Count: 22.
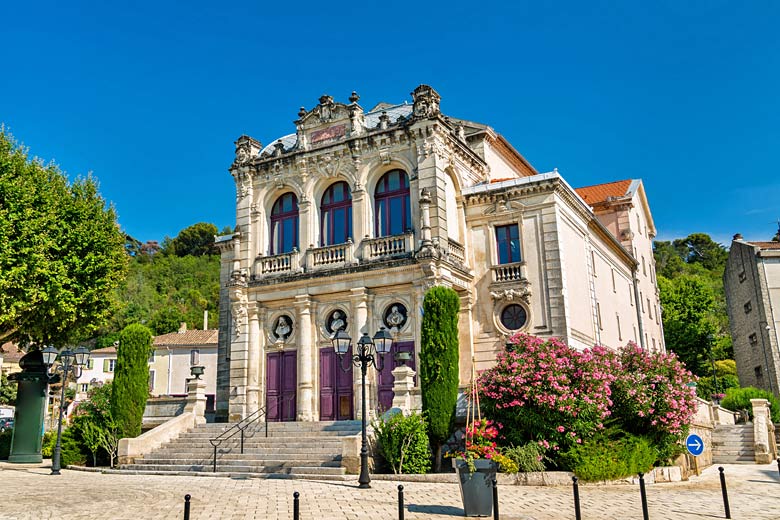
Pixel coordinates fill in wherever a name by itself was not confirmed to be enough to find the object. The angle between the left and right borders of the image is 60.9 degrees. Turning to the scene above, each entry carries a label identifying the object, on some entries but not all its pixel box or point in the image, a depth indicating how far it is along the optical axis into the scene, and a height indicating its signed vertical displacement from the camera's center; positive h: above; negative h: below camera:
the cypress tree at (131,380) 21.80 +1.85
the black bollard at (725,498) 10.92 -1.25
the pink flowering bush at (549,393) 16.16 +0.77
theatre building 23.06 +6.33
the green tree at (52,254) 22.03 +6.35
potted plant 11.08 -0.89
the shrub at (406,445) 16.95 -0.39
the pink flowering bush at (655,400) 17.22 +0.55
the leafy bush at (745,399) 30.30 +0.93
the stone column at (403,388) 18.67 +1.15
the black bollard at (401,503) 9.53 -1.03
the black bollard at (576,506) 9.64 -1.15
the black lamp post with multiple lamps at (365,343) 15.95 +2.04
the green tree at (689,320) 43.88 +6.76
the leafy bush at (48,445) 25.55 -0.19
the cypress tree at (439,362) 17.70 +1.75
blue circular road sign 12.28 -0.42
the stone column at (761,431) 25.20 -0.45
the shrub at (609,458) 15.46 -0.79
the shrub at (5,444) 26.22 -0.12
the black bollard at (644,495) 9.81 -1.06
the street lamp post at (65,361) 19.28 +2.37
